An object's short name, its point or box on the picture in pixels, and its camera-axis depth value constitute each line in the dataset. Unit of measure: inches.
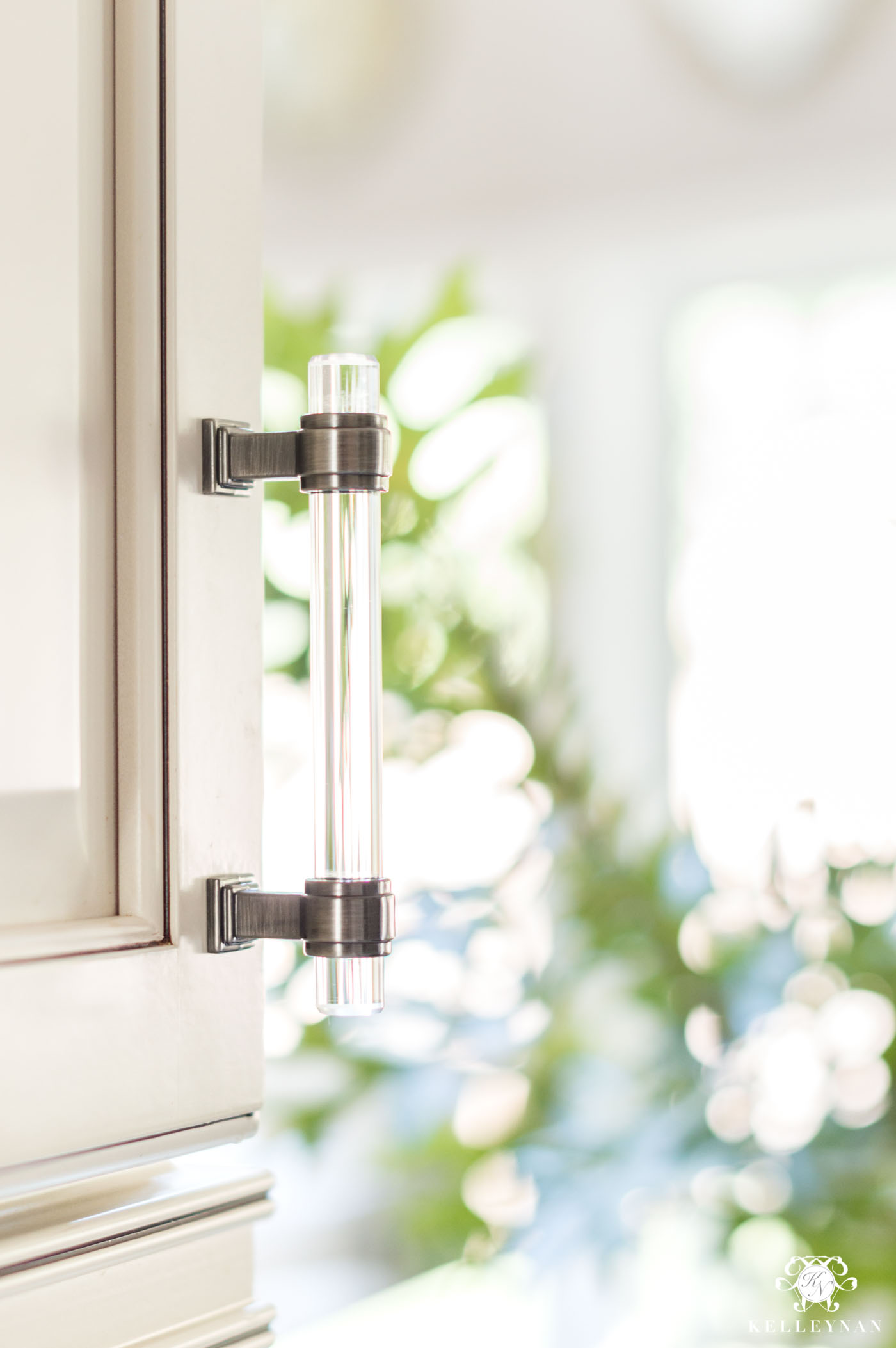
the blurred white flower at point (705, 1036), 66.5
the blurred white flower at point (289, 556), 68.9
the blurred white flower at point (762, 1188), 64.3
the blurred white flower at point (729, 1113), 65.7
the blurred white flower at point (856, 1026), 63.8
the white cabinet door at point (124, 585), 24.0
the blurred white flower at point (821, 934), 64.5
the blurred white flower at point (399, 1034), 70.8
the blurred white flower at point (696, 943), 67.0
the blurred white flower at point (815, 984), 64.8
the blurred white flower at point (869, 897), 64.5
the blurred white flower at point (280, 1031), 69.6
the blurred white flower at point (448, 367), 74.5
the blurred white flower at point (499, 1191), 68.9
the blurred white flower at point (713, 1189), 65.6
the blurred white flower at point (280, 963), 70.1
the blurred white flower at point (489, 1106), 69.8
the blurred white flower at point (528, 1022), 70.8
